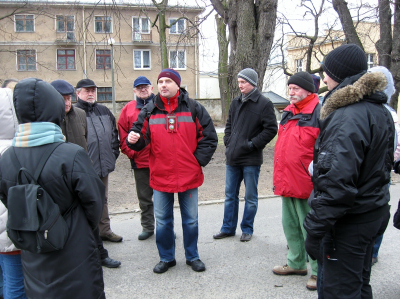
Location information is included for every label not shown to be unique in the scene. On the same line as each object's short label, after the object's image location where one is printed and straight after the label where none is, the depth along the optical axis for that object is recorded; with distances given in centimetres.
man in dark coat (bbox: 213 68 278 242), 471
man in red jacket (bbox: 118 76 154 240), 495
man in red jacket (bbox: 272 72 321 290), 359
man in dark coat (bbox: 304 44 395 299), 227
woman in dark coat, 231
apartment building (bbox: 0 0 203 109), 3291
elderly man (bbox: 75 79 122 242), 462
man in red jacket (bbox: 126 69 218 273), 390
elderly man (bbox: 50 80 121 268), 406
